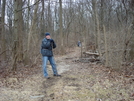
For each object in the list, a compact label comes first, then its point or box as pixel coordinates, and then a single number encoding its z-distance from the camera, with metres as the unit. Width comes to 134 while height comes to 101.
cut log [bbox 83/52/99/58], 12.02
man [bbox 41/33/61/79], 6.15
